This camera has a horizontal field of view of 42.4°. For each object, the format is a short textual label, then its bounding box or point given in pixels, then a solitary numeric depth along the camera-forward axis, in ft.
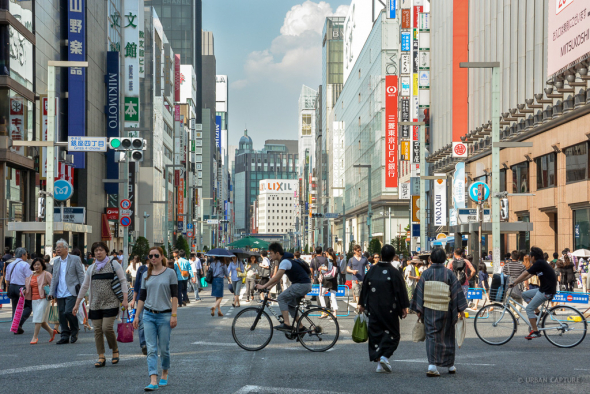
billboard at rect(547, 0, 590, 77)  94.73
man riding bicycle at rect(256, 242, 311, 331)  39.06
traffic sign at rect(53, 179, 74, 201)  85.87
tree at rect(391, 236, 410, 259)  167.63
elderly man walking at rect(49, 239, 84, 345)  43.73
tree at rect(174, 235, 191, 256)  198.70
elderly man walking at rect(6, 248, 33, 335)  54.80
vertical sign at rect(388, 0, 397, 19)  240.94
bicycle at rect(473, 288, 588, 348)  41.22
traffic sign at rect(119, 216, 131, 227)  94.53
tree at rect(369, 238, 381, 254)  177.64
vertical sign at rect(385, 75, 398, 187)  229.04
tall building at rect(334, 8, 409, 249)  241.96
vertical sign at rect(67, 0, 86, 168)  150.41
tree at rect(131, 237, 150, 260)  133.27
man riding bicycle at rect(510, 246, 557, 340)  41.37
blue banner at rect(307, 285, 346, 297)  68.27
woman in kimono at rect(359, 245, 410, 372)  32.22
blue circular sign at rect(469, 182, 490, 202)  88.33
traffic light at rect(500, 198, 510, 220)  130.32
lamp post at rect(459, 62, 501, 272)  68.95
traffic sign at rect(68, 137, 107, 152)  75.66
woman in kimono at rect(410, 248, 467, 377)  31.19
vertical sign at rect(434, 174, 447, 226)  172.24
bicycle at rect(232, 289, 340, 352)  39.19
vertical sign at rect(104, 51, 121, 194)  179.83
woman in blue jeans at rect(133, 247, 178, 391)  28.96
